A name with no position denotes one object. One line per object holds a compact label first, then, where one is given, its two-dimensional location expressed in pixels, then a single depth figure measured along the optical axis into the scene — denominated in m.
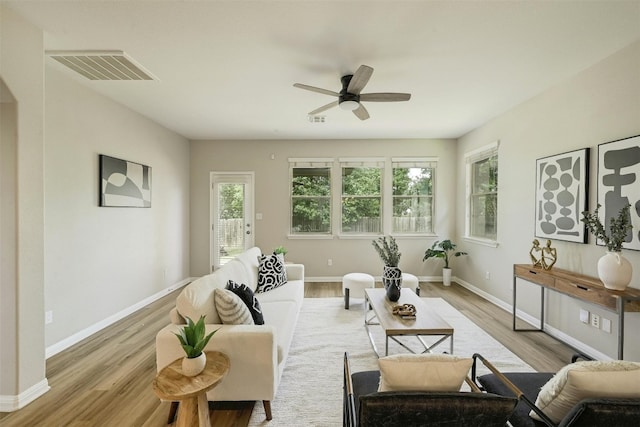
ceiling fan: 2.63
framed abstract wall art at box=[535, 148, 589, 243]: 2.85
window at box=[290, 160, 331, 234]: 5.66
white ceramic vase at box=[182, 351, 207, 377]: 1.54
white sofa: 1.86
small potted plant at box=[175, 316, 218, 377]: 1.55
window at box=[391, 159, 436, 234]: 5.64
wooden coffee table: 2.31
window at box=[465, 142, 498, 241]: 4.47
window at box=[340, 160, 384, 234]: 5.67
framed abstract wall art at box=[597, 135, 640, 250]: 2.36
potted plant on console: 2.29
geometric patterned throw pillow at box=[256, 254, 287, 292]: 3.45
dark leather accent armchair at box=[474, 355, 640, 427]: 1.00
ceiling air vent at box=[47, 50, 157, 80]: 2.48
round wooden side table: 1.41
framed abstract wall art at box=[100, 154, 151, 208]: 3.42
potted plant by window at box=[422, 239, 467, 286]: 5.22
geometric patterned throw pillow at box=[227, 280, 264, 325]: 2.22
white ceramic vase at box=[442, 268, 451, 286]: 5.26
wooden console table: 2.19
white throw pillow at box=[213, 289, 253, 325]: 2.02
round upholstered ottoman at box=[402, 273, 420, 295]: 3.93
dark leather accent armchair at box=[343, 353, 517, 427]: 1.03
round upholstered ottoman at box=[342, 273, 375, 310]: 4.00
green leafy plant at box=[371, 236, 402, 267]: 3.16
